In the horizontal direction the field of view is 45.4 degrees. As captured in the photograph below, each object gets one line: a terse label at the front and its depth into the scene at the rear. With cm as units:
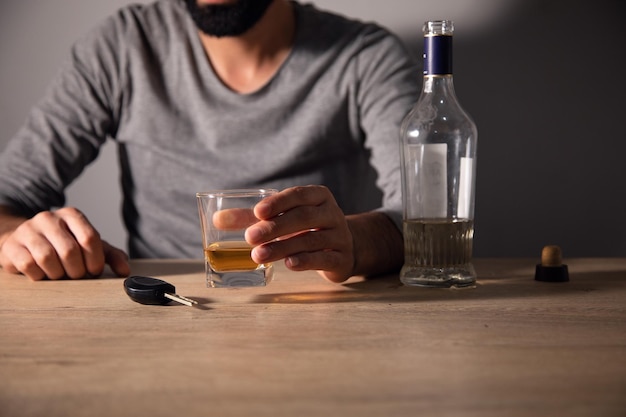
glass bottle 99
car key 91
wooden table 55
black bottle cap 106
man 170
